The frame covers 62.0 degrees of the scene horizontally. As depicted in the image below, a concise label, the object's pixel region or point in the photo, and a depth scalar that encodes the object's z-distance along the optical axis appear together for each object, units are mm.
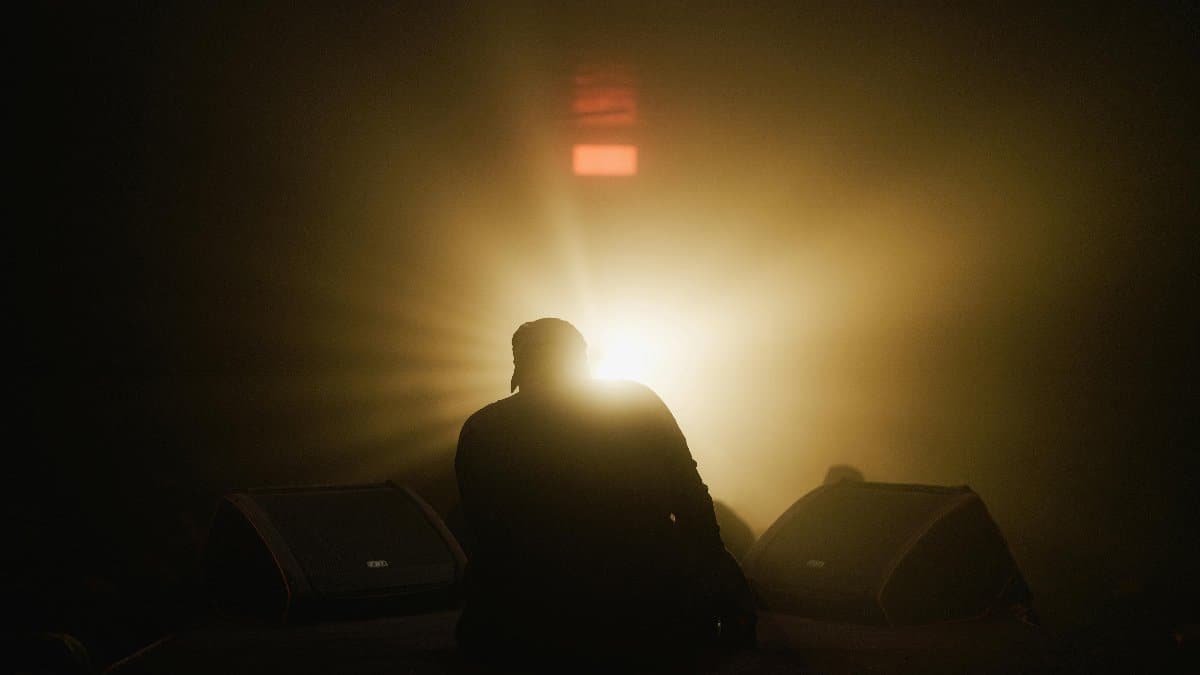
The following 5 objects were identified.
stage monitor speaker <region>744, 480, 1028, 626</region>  3062
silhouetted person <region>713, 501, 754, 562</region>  4785
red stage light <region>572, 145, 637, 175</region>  4953
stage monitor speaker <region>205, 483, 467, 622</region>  3145
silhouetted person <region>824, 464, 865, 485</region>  4867
